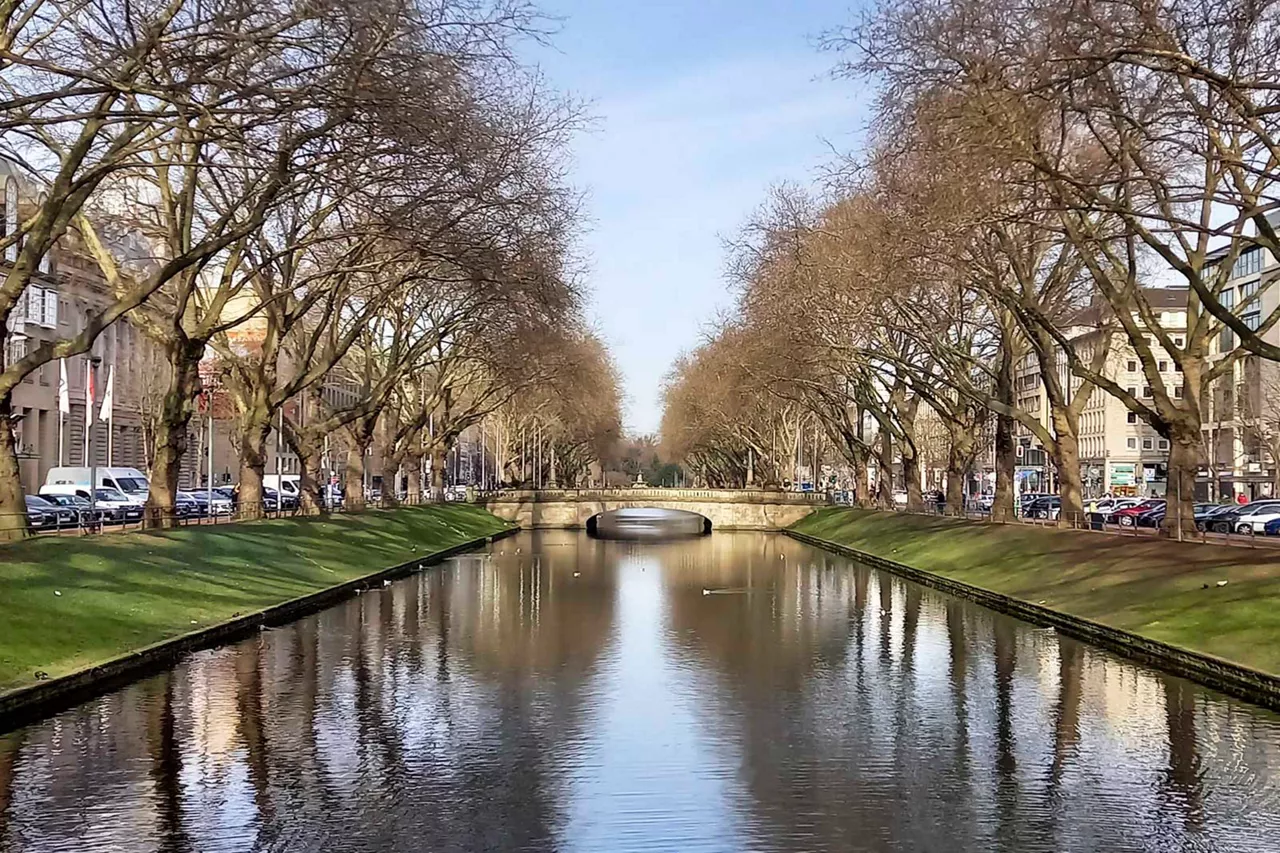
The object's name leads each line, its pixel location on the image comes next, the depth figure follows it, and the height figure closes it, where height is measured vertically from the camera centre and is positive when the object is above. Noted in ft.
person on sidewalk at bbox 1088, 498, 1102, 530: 172.84 -4.74
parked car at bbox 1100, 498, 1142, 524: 232.32 -4.14
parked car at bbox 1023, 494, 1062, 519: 245.65 -4.24
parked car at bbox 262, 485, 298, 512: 213.60 -1.77
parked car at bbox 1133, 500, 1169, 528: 209.46 -4.88
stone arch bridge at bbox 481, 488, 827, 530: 337.52 -4.29
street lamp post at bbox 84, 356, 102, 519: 157.40 +11.12
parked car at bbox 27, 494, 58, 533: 162.01 -2.81
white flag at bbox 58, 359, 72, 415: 194.90 +13.60
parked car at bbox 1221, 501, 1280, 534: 193.47 -4.79
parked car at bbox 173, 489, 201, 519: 201.80 -1.96
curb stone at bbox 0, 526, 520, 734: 61.31 -9.46
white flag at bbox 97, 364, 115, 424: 188.39 +12.65
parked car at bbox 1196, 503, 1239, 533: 191.01 -4.75
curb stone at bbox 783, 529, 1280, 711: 70.03 -10.24
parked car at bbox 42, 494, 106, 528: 154.06 -1.70
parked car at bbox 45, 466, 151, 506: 222.65 +1.87
